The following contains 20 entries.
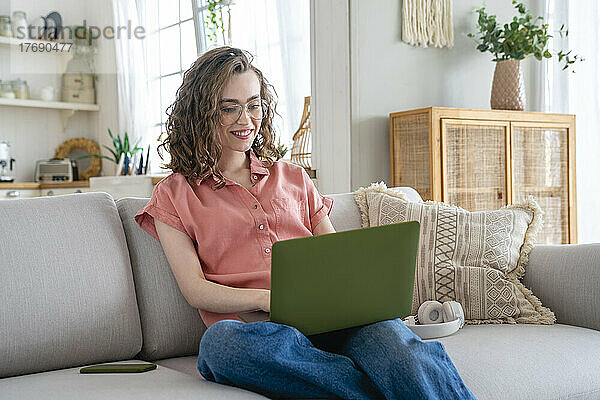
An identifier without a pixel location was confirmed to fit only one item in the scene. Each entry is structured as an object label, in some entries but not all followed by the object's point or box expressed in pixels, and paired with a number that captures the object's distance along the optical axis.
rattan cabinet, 3.17
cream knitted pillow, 1.83
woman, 1.23
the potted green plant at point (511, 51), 3.47
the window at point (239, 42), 3.88
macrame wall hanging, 3.54
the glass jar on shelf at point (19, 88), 5.39
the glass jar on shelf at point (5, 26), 5.34
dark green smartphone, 1.39
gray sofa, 1.35
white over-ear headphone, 1.67
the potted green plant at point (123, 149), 5.15
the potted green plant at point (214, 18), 4.35
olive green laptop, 1.19
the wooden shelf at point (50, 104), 5.25
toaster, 5.41
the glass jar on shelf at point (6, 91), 5.27
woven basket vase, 3.46
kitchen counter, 4.98
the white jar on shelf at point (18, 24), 5.41
